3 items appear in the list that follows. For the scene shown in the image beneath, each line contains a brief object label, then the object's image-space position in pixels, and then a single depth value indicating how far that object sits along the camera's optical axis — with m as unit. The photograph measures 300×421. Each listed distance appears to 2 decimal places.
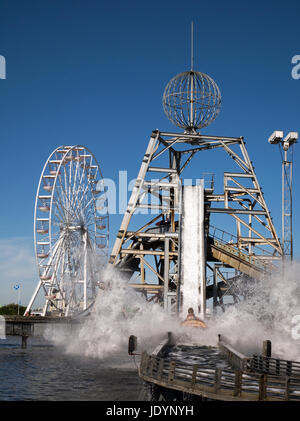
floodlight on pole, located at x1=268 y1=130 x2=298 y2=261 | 44.57
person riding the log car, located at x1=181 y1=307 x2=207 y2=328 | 28.30
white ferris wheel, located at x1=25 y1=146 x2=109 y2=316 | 52.75
